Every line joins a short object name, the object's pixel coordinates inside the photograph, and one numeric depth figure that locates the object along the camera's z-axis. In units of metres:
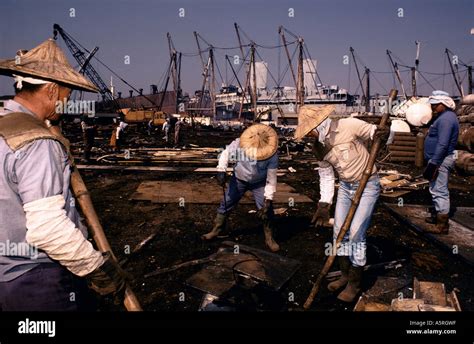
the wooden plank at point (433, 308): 2.85
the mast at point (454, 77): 48.28
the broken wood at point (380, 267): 4.29
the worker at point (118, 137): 16.28
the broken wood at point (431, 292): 3.38
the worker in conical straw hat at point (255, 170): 4.98
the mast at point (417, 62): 51.55
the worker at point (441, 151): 5.30
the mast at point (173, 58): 51.16
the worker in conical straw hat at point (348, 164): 3.65
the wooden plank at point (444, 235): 4.92
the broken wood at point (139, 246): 4.55
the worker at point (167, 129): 22.60
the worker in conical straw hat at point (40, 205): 1.69
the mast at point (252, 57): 41.96
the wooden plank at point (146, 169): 11.01
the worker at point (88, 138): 11.45
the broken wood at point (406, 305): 3.01
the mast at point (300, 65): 41.09
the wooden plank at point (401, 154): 14.21
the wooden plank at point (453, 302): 3.13
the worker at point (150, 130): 29.66
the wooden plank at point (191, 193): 7.67
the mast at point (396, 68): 54.36
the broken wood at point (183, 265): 4.24
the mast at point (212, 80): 48.13
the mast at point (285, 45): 43.84
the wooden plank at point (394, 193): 8.41
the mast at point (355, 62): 55.72
